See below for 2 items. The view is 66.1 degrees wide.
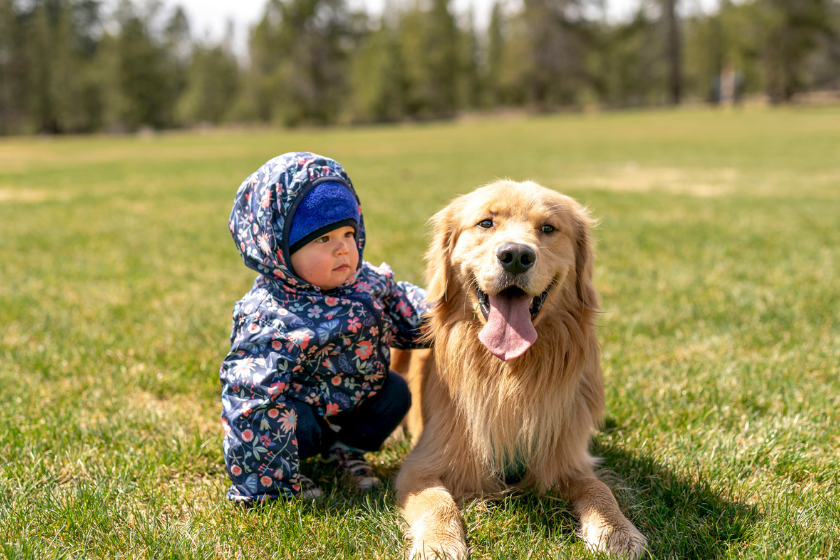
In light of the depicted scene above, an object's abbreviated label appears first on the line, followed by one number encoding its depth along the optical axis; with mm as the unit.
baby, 2842
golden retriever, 2752
